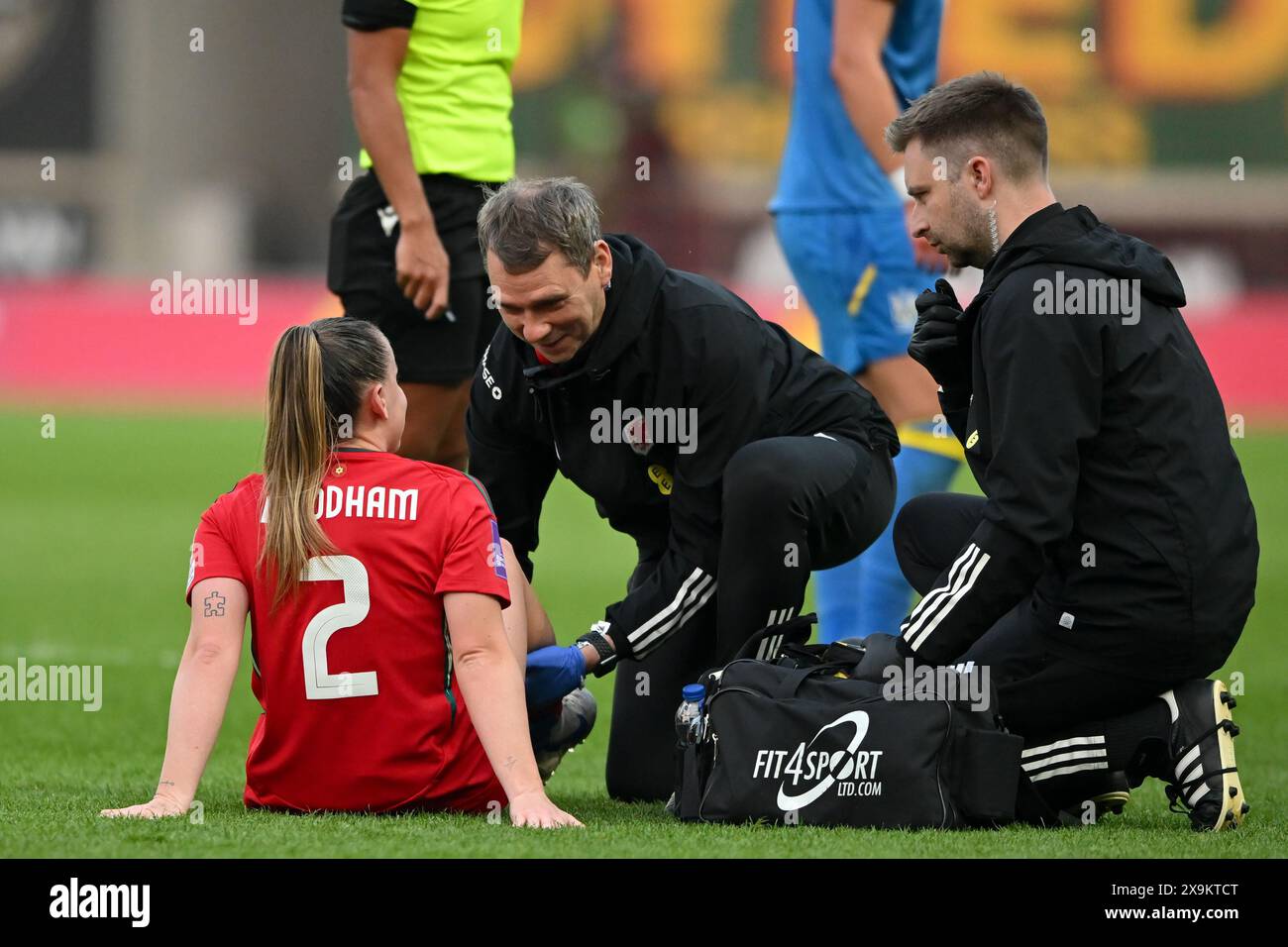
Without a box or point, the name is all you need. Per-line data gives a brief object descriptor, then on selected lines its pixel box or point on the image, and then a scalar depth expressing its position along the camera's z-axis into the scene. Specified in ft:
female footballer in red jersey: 23.15
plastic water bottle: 25.13
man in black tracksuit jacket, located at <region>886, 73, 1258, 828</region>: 23.41
